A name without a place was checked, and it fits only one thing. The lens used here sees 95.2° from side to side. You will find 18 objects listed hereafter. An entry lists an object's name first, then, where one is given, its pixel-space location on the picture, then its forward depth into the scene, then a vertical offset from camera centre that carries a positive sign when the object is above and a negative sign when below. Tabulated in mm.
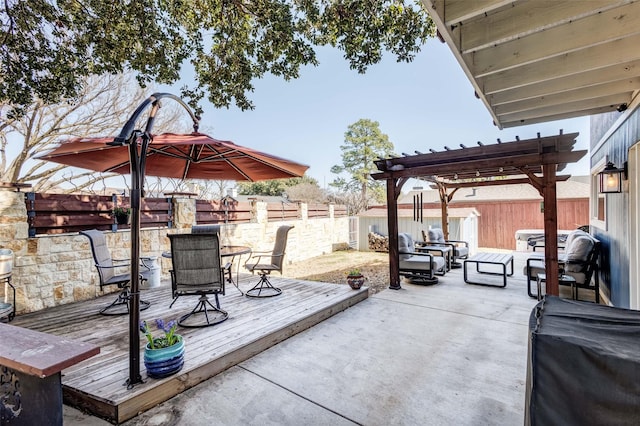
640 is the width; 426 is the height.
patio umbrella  2178 +718
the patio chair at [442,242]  7586 -810
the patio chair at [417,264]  5844 -1085
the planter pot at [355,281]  4848 -1139
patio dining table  4395 -596
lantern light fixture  3357 +350
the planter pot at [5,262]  3332 -511
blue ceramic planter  2275 -1149
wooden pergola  4141 +756
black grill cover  981 -592
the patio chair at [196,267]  3373 -608
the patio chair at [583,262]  4473 -822
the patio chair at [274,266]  4746 -865
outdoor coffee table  5664 -1017
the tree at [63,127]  7383 +2377
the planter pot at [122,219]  4977 -53
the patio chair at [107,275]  3662 -764
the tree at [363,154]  20547 +4184
